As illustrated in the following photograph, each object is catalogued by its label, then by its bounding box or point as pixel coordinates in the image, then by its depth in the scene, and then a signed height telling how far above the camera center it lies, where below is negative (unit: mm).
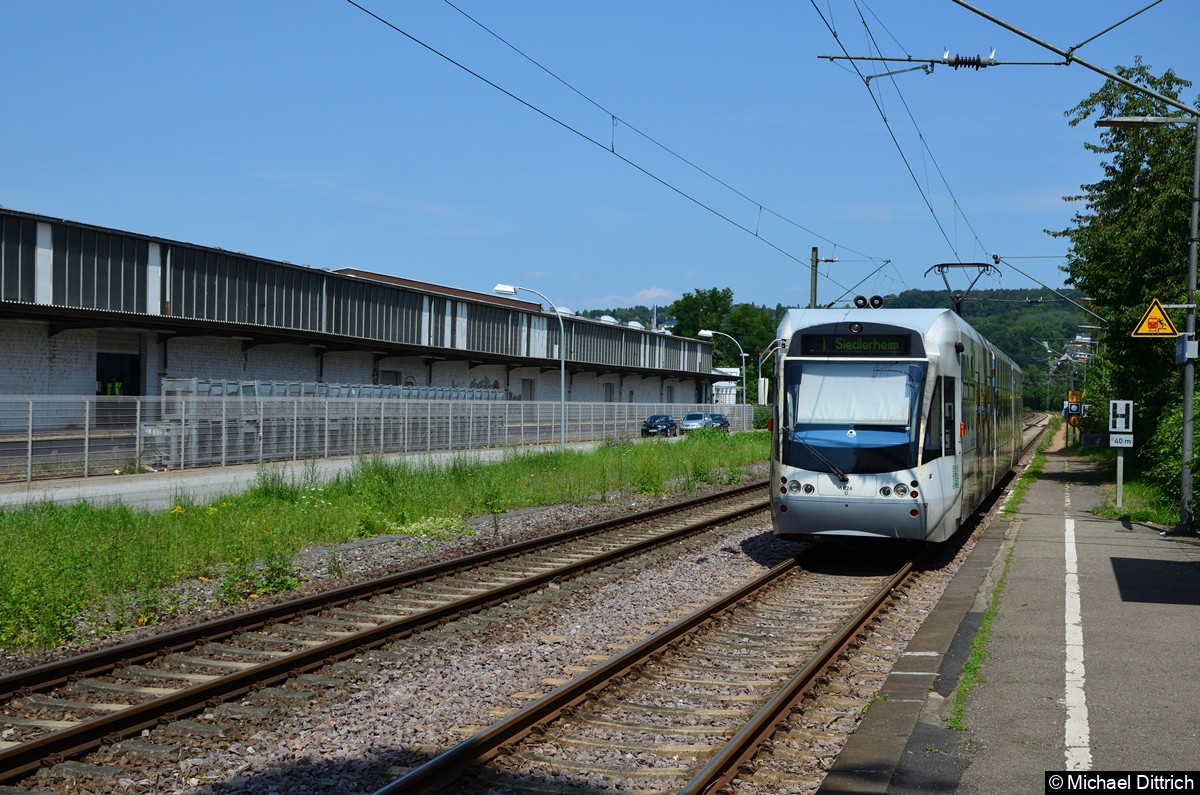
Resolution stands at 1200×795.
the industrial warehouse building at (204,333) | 27000 +2064
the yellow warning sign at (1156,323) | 17094 +1499
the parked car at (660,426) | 56375 -1030
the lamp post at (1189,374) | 17125 +689
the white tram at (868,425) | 12609 -180
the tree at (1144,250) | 24953 +4114
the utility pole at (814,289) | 37219 +4228
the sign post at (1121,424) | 19469 -159
